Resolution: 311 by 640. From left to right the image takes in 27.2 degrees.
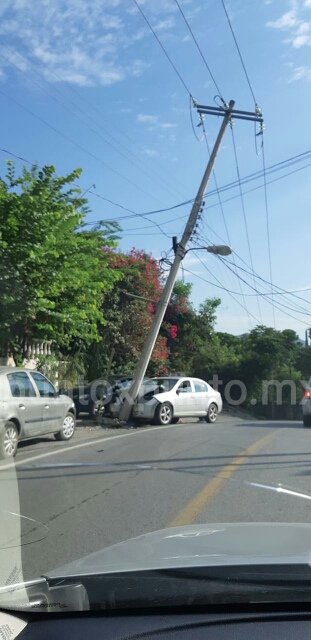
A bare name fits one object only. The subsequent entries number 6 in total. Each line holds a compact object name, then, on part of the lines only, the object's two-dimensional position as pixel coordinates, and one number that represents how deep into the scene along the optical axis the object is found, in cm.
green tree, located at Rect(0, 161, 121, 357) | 1354
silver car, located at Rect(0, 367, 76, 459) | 1041
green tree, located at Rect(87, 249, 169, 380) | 2208
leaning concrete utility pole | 1822
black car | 1865
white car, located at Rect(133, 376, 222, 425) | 1797
